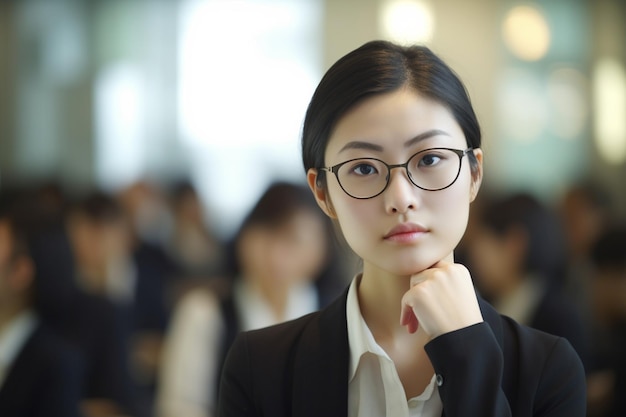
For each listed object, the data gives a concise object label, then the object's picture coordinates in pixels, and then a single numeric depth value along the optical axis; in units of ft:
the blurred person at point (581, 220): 20.47
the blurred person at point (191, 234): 23.95
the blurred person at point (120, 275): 16.47
